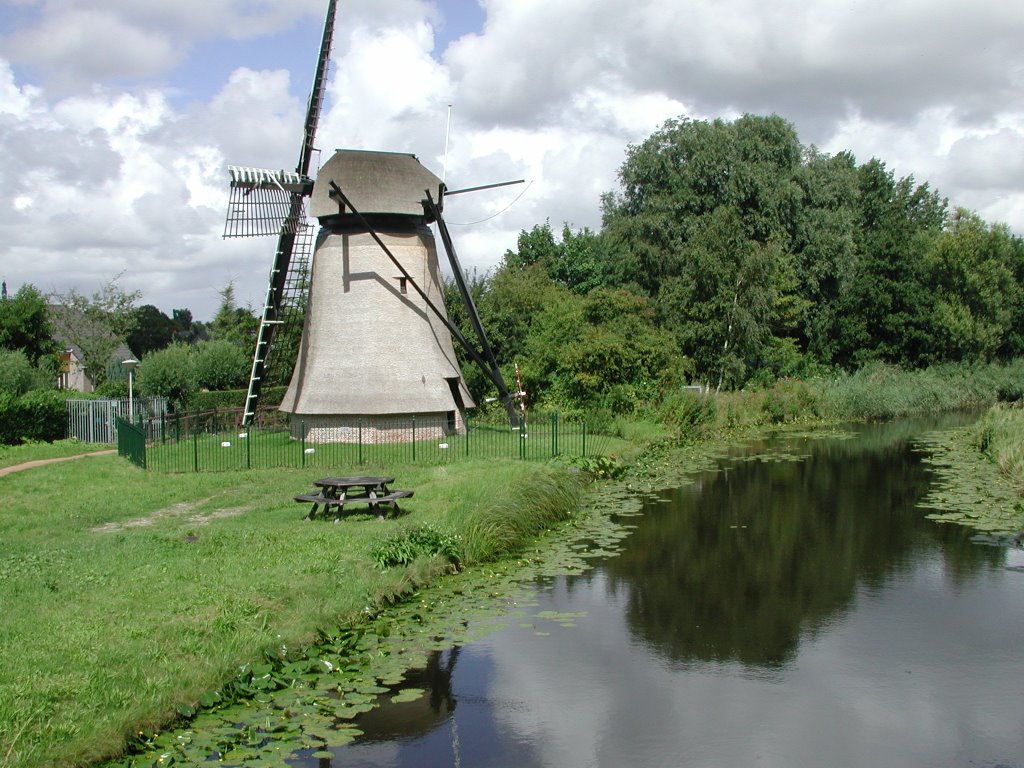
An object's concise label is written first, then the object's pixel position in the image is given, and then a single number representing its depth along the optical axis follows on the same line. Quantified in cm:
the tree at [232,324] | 4081
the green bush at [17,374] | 2866
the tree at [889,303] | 4378
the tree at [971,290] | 4422
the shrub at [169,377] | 3116
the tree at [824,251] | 4128
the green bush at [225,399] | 3059
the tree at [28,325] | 4009
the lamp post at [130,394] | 2419
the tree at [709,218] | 3547
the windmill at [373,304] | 2231
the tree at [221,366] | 3428
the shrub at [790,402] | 3375
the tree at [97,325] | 4066
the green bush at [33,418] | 2533
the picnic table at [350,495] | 1345
